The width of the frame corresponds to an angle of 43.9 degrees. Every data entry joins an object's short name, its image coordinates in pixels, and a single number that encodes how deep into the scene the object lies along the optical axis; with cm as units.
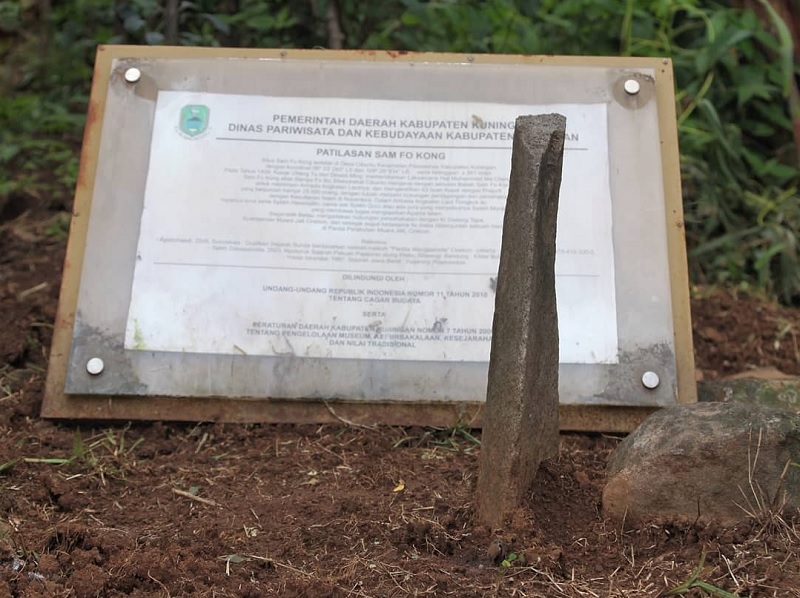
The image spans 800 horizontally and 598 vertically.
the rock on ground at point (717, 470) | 207
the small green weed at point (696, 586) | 185
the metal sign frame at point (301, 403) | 292
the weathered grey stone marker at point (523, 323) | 212
